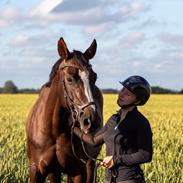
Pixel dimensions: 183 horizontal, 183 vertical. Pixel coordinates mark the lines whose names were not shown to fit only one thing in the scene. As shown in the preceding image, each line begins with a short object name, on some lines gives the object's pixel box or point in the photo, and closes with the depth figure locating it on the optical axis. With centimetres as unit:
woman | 540
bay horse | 667
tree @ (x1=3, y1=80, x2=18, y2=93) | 10343
